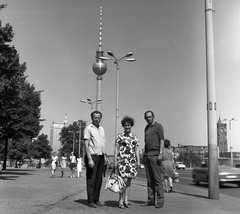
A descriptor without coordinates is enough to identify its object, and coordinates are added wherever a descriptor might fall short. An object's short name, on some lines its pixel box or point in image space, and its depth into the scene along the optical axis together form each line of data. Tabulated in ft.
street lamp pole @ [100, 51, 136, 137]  79.09
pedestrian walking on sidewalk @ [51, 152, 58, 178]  75.88
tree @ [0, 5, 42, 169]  51.98
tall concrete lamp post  27.02
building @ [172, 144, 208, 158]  404.18
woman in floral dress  21.97
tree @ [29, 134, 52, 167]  235.75
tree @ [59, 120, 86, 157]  326.12
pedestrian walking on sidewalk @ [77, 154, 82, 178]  76.79
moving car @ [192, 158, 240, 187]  51.43
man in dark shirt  22.80
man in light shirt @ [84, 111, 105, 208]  21.77
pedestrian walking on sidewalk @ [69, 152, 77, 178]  73.60
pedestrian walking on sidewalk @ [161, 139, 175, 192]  35.27
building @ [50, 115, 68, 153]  350.23
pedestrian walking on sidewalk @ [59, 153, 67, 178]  76.07
